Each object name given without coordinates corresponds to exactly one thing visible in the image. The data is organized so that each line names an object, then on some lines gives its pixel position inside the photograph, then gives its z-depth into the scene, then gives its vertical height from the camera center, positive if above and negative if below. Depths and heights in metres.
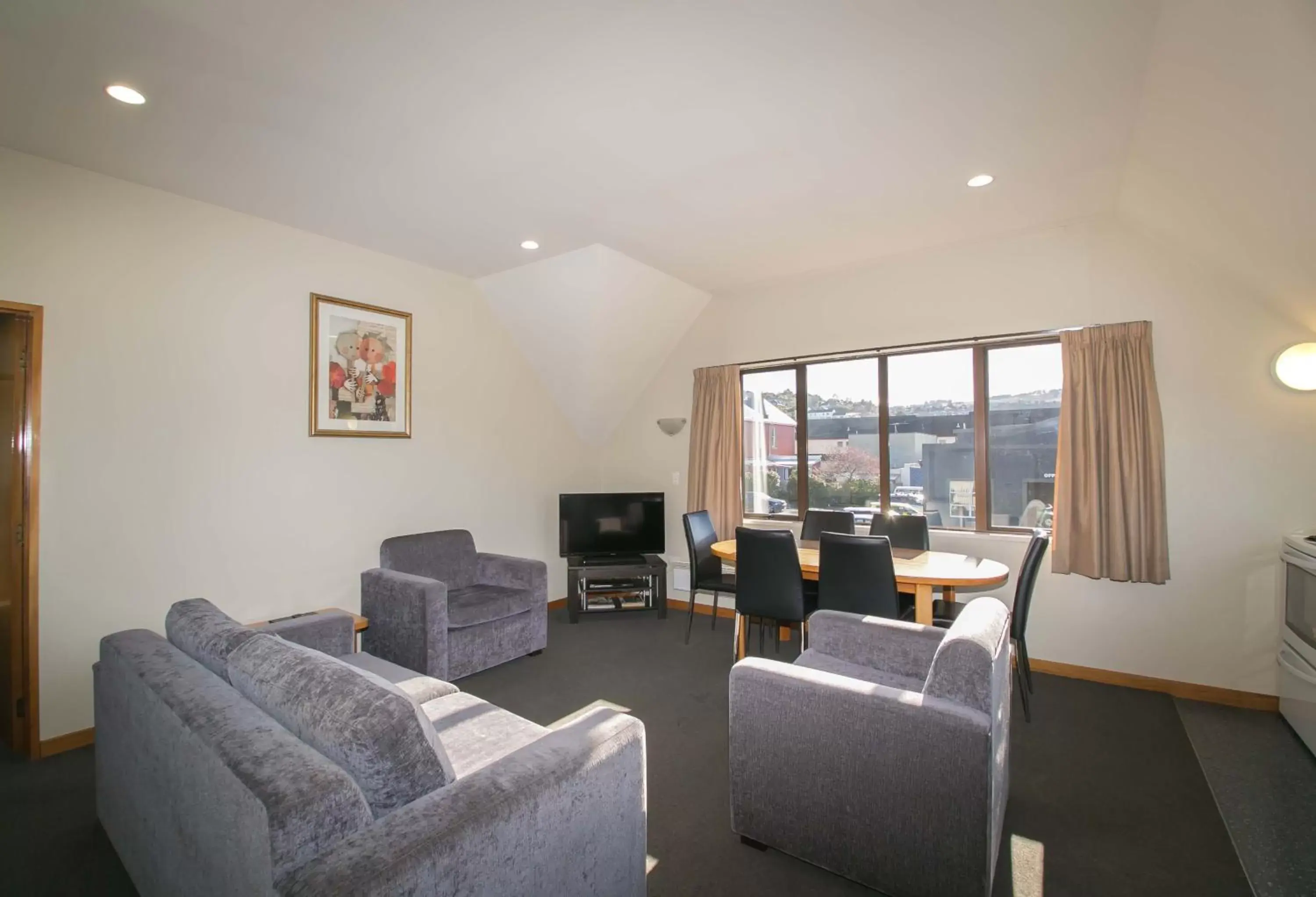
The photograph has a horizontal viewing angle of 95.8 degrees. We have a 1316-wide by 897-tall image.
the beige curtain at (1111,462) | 3.36 +0.00
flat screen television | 5.07 -0.52
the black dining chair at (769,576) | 3.48 -0.68
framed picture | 3.71 +0.62
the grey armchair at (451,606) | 3.35 -0.87
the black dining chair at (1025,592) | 3.04 -0.67
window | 3.87 +0.21
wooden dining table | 3.02 -0.59
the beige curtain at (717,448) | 4.93 +0.13
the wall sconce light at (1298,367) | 3.00 +0.48
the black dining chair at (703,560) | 4.28 -0.72
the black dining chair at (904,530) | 3.93 -0.46
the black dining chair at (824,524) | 4.27 -0.44
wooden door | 2.68 -0.22
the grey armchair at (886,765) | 1.66 -0.91
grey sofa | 1.11 -0.70
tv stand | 4.91 -1.02
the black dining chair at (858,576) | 3.08 -0.60
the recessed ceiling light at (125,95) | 2.21 +1.40
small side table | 3.01 -0.88
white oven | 2.69 -0.85
